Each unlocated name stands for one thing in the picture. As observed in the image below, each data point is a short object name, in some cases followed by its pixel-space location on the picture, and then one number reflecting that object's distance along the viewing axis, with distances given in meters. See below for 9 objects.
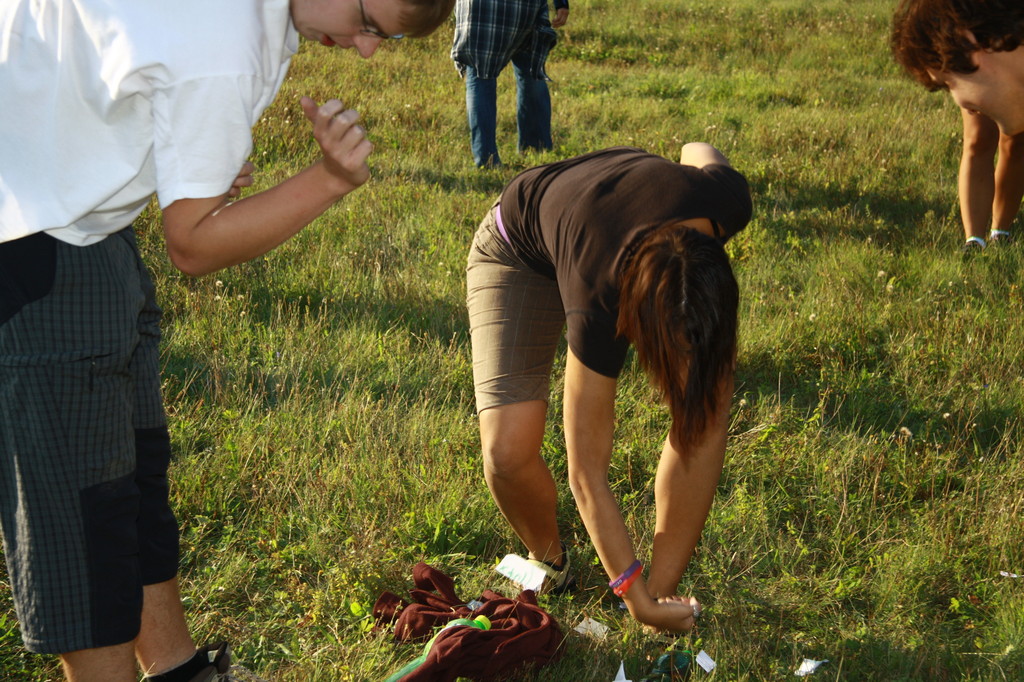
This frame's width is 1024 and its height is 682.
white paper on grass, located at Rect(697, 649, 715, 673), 2.63
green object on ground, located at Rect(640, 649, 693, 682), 2.63
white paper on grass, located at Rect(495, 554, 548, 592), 2.97
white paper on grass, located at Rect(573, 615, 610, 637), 2.83
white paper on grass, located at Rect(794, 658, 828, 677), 2.66
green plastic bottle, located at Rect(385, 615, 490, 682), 2.55
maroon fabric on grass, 2.54
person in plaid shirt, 6.81
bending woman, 2.21
